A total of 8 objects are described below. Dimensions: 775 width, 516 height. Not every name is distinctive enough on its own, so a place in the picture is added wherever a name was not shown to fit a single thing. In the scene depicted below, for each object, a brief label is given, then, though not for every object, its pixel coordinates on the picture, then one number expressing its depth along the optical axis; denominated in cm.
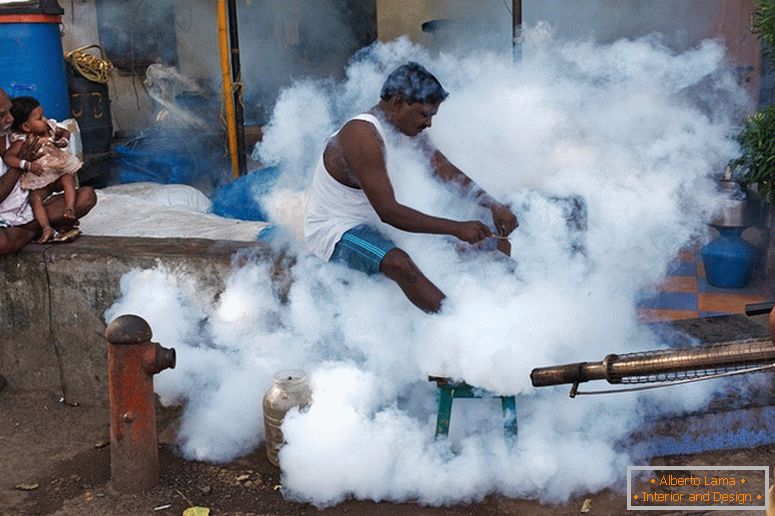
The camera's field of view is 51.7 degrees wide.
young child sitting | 517
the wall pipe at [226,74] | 732
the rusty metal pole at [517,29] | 559
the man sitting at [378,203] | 403
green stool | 381
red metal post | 384
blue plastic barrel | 702
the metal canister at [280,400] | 400
